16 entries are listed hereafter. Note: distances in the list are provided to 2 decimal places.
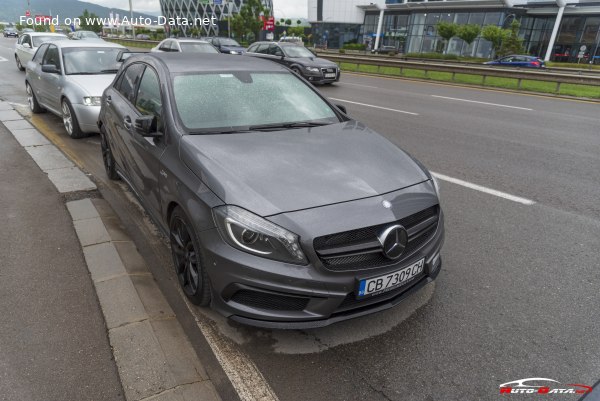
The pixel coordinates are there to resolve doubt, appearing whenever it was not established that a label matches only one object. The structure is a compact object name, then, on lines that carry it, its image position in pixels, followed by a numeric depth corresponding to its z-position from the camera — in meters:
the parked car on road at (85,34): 28.05
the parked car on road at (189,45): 15.74
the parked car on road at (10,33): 63.56
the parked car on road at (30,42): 14.67
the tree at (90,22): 70.81
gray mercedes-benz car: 2.27
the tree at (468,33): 39.03
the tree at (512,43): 39.79
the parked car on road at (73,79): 6.68
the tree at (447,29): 40.81
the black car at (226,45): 22.26
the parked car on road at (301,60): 15.47
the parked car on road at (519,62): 28.21
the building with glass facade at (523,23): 43.59
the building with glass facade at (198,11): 88.43
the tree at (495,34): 39.22
